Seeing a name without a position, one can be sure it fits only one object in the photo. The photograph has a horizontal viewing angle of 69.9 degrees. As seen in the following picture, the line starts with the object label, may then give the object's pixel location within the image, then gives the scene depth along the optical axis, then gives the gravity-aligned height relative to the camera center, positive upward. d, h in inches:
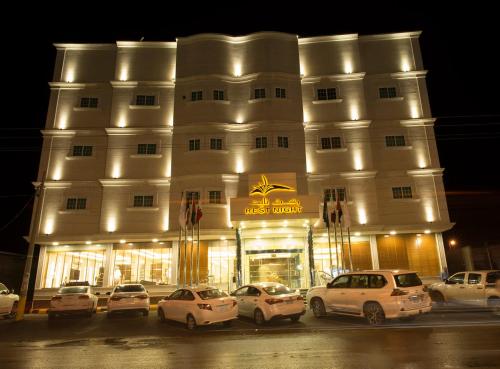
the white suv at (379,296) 477.1 -17.4
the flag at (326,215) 849.5 +156.9
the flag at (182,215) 828.7 +160.2
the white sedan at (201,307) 509.0 -30.0
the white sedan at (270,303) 526.0 -27.1
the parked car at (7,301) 675.4 -22.4
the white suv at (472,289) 583.8 -13.0
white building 932.0 +347.9
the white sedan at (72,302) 659.0 -24.9
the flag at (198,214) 832.2 +161.4
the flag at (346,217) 835.8 +150.3
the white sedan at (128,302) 645.3 -25.0
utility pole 687.7 +30.5
